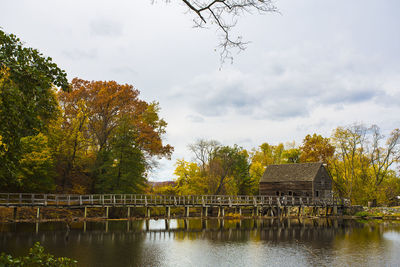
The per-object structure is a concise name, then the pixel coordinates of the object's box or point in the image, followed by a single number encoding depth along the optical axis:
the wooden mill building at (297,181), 45.12
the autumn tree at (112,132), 35.81
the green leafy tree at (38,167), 30.58
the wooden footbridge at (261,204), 30.78
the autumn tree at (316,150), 57.19
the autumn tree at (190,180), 48.59
